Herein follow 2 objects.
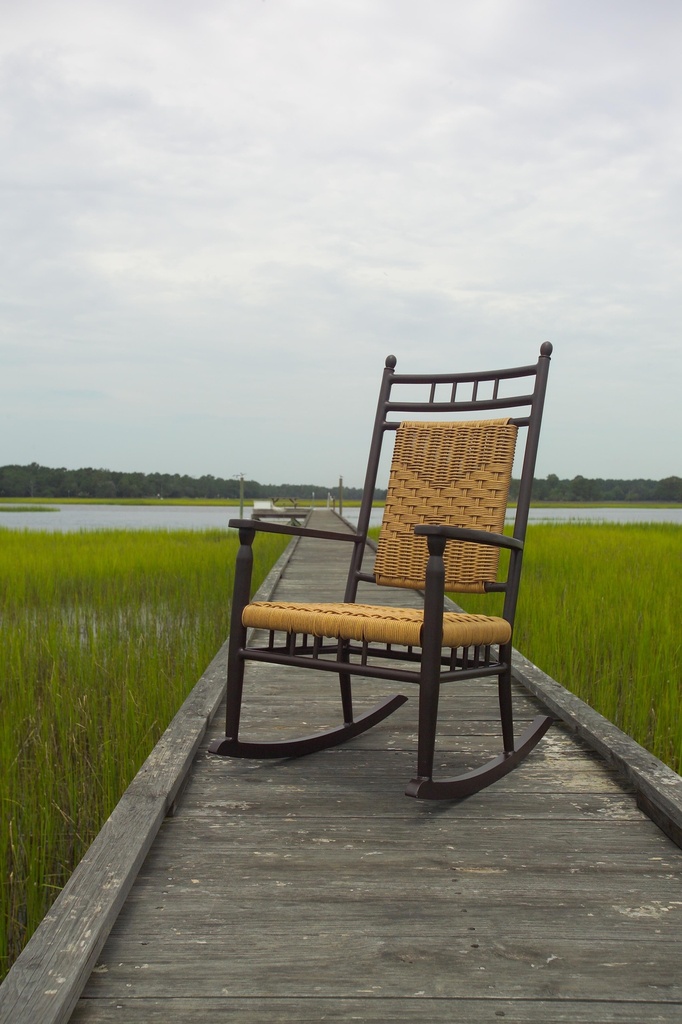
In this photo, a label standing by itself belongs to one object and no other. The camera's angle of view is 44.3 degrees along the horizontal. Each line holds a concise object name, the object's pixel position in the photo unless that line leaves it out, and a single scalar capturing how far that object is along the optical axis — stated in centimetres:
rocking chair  191
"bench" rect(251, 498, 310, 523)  2308
